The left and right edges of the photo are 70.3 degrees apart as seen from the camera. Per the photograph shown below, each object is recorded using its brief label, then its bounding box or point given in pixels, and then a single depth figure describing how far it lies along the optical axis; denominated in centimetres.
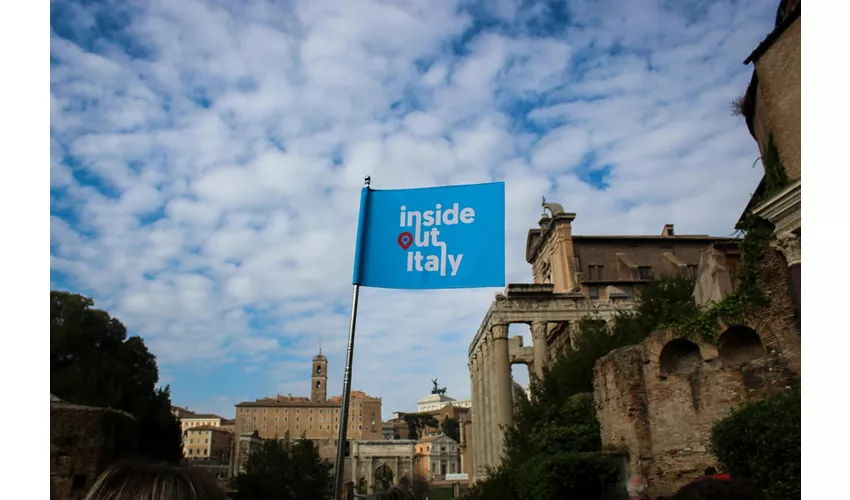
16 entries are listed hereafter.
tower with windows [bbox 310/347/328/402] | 13125
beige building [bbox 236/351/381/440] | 12000
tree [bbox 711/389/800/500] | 977
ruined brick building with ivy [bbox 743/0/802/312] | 1303
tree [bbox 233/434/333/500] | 2695
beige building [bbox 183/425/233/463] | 11856
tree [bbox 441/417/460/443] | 12645
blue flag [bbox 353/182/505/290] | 623
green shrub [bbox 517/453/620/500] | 1416
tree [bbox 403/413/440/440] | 14612
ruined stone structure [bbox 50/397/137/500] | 1598
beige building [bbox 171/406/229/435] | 14475
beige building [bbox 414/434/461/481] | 10144
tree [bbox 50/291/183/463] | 3034
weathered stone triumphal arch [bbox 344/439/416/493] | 9594
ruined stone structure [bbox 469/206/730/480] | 3197
